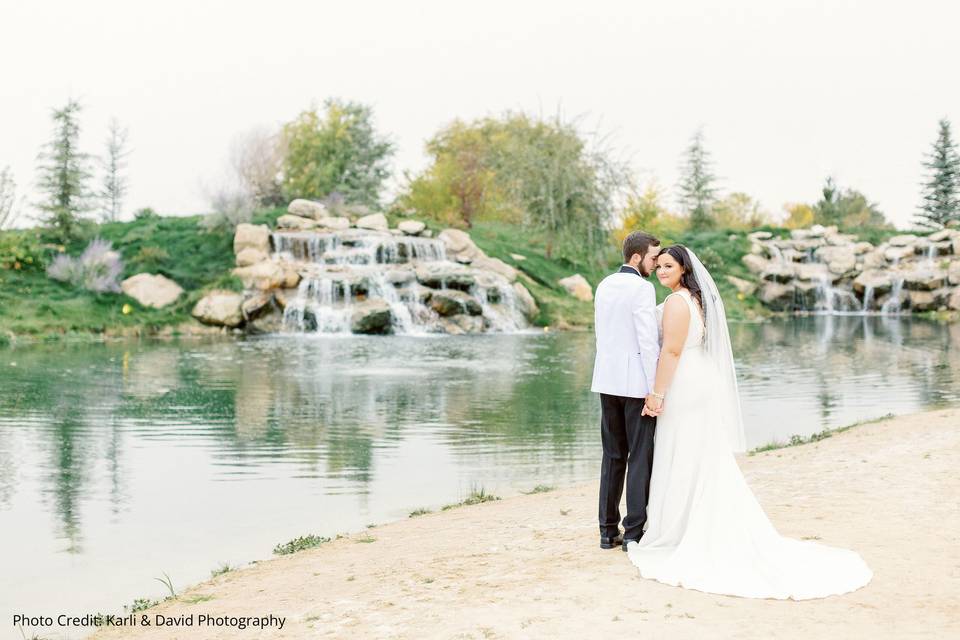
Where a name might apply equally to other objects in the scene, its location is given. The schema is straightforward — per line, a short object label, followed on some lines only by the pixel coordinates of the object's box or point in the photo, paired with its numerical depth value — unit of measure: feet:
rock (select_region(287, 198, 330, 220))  125.80
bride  16.19
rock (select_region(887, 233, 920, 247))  152.10
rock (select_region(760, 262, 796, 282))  144.05
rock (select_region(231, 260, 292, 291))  102.47
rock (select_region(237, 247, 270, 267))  110.22
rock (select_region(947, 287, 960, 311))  132.36
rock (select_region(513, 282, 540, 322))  111.24
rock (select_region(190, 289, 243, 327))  100.17
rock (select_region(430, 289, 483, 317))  103.24
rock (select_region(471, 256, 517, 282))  117.80
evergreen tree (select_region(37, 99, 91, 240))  117.91
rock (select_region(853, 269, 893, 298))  141.28
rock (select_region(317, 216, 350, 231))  120.85
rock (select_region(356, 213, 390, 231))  123.85
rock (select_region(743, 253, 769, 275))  149.36
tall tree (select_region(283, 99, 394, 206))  165.89
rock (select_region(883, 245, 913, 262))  147.64
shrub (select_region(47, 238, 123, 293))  103.24
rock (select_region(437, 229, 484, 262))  121.39
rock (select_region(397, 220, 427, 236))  122.93
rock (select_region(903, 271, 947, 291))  137.49
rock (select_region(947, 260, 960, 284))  137.39
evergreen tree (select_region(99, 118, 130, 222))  185.57
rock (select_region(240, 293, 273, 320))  100.42
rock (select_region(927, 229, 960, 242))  148.77
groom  18.37
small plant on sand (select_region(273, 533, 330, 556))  21.46
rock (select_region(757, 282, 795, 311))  141.90
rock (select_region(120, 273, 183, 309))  103.60
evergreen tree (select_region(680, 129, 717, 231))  192.95
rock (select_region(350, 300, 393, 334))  97.50
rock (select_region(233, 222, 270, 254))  114.93
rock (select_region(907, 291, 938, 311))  136.05
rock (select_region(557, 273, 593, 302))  121.80
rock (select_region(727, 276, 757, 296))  141.28
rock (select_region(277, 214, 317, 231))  120.26
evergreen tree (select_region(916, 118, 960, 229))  192.85
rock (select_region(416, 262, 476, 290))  107.14
